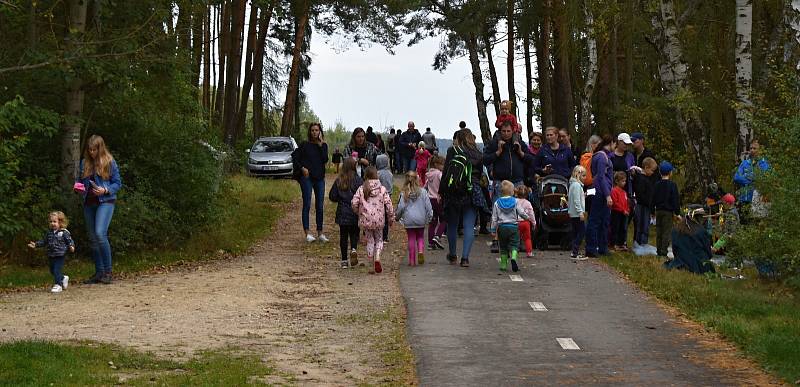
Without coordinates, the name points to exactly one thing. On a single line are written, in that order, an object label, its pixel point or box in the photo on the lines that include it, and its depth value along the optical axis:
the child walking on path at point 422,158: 27.74
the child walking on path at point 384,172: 21.90
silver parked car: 45.56
